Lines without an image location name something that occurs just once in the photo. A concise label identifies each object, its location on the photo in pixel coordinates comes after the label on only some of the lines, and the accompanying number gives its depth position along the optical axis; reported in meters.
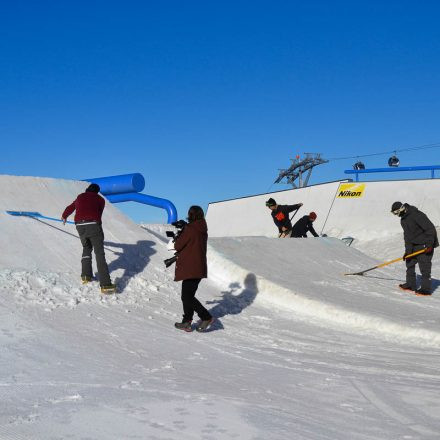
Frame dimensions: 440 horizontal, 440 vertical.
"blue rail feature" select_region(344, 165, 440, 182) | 19.30
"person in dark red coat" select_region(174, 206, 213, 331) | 5.95
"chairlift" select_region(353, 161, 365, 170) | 23.61
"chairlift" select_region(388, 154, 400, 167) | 22.56
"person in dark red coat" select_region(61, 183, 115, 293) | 7.01
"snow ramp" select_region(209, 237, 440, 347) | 6.86
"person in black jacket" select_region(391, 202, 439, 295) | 8.86
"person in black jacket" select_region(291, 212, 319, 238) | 14.13
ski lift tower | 38.47
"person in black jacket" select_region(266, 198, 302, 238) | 12.96
